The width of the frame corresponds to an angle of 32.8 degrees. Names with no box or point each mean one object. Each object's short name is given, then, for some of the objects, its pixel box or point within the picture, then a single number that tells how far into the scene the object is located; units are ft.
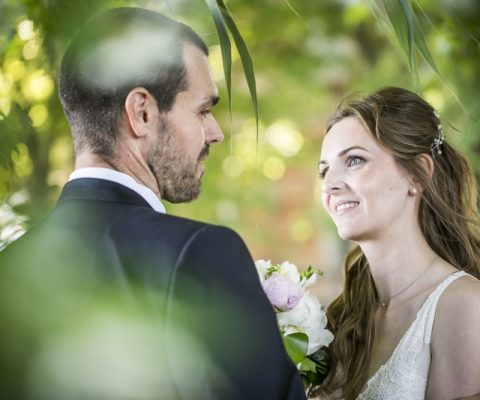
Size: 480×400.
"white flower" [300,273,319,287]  8.91
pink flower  8.20
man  4.70
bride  9.06
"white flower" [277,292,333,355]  8.36
